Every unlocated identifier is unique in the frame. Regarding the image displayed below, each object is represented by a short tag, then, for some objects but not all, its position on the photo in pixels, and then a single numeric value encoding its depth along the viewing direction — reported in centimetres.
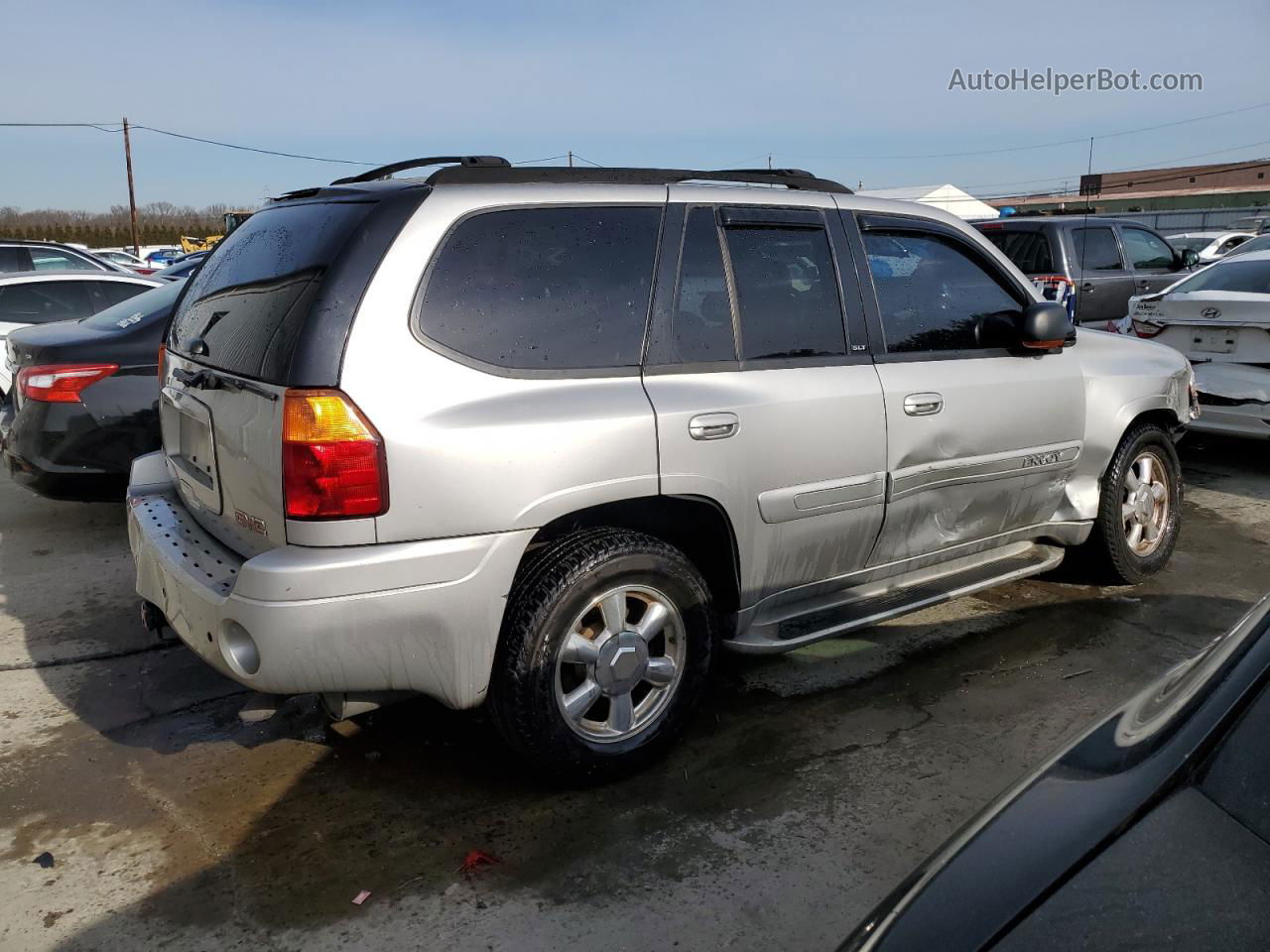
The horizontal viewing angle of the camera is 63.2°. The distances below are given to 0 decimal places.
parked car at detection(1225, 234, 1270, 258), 1360
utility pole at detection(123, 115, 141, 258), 4262
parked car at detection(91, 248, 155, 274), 1983
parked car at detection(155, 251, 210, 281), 1139
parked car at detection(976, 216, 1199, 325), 1009
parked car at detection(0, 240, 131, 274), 1288
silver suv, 281
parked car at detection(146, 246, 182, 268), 2812
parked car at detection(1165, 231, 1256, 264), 1987
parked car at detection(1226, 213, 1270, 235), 2717
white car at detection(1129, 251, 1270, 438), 681
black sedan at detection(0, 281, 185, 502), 552
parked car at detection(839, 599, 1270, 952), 141
